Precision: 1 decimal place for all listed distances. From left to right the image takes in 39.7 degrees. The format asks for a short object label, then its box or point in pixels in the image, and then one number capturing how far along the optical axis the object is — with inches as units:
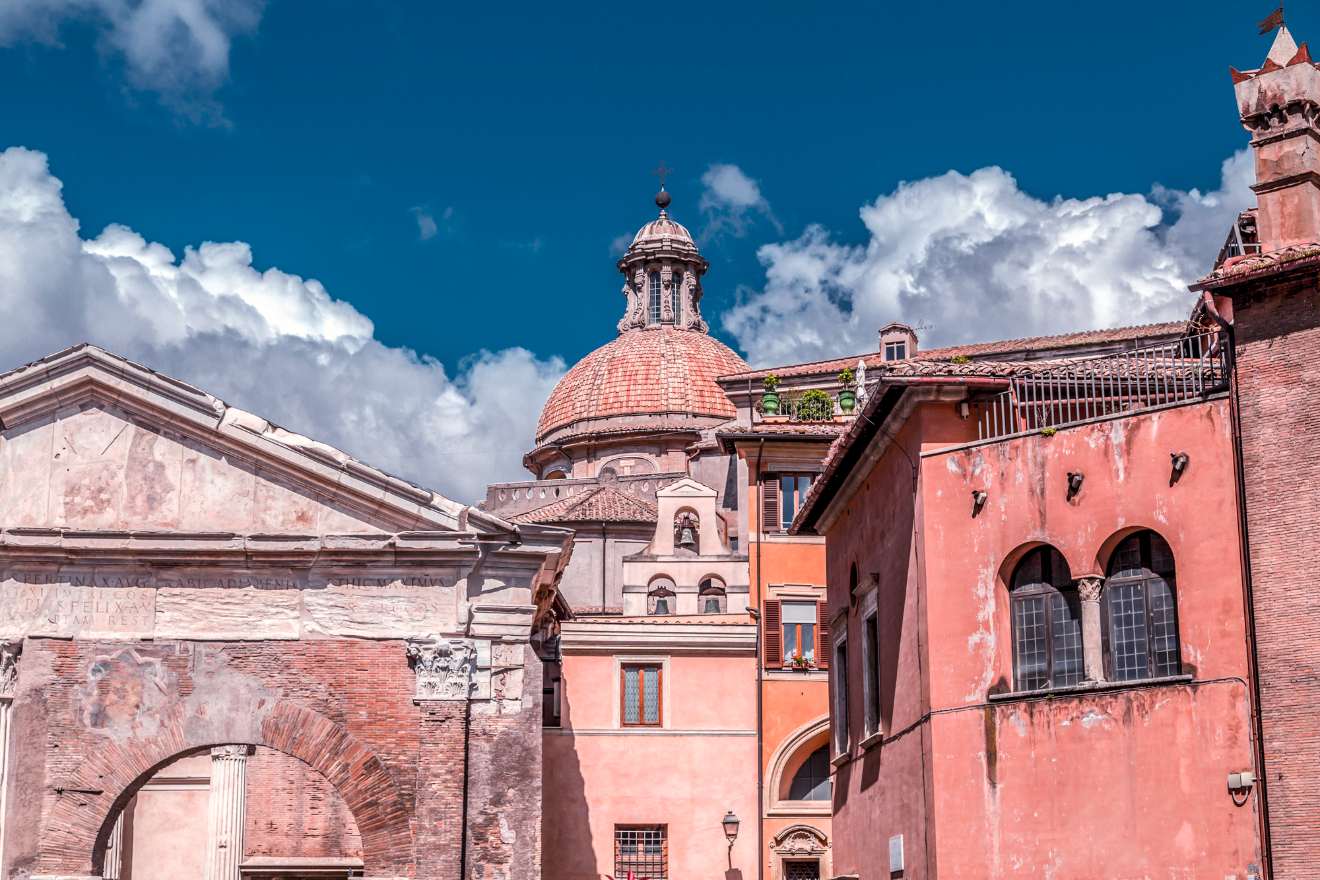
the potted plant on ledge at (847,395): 1574.8
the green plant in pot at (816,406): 1587.1
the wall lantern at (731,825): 1279.5
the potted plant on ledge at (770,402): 1578.5
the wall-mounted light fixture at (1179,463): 663.8
